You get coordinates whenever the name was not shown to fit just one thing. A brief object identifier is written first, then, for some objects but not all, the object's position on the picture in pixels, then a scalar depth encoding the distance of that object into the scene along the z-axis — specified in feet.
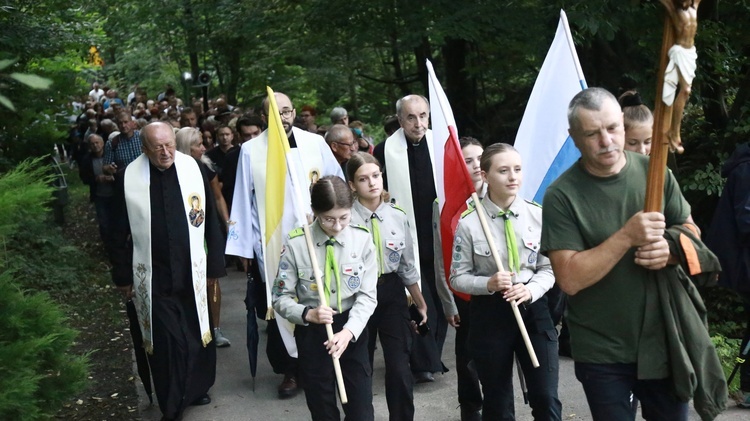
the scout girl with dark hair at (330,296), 18.97
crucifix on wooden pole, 12.09
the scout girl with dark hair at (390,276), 21.21
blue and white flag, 23.13
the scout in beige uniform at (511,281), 18.25
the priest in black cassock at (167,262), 24.82
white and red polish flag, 20.79
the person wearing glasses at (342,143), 30.12
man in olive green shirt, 13.30
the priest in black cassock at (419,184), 26.23
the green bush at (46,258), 31.01
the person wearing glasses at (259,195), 27.30
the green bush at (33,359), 17.84
